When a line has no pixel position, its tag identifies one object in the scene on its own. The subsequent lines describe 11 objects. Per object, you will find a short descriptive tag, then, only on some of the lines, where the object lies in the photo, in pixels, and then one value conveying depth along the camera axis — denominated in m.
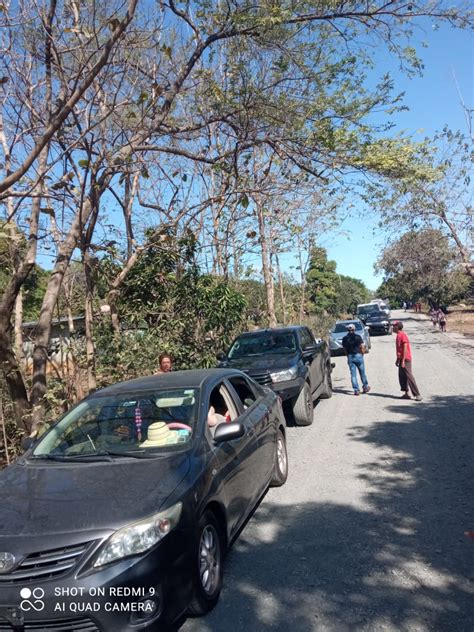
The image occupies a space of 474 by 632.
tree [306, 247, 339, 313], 58.42
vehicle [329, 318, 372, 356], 21.15
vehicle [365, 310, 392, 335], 31.95
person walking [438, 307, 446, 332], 30.25
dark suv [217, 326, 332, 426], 8.31
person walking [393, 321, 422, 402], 9.95
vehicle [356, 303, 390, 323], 32.92
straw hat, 3.83
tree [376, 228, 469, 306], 30.66
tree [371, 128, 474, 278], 20.88
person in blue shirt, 11.20
